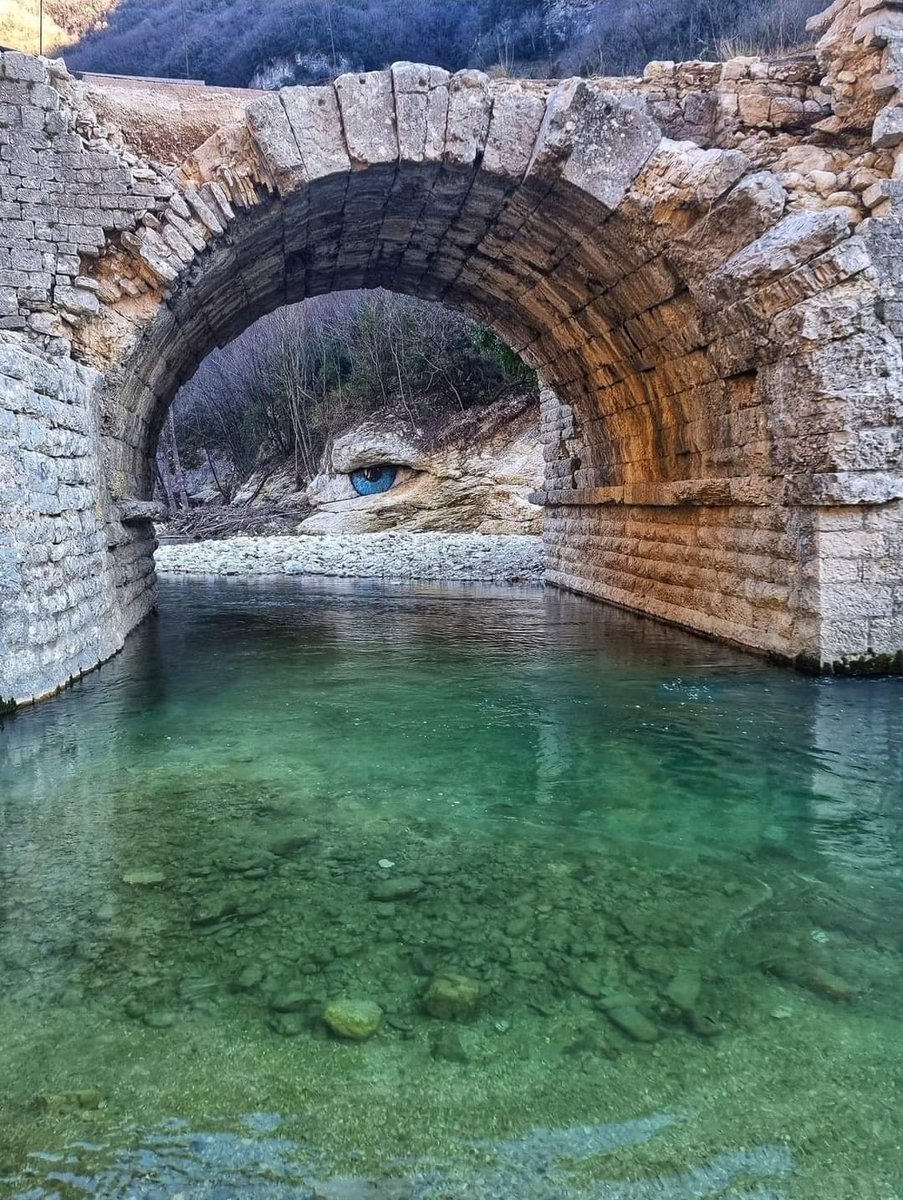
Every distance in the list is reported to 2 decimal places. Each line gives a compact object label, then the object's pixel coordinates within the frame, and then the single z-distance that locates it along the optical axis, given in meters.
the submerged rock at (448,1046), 1.97
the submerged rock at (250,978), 2.25
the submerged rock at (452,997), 2.13
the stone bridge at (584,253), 5.82
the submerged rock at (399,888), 2.77
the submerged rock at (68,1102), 1.78
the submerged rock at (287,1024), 2.06
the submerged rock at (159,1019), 2.08
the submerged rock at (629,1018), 2.04
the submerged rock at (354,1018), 2.06
